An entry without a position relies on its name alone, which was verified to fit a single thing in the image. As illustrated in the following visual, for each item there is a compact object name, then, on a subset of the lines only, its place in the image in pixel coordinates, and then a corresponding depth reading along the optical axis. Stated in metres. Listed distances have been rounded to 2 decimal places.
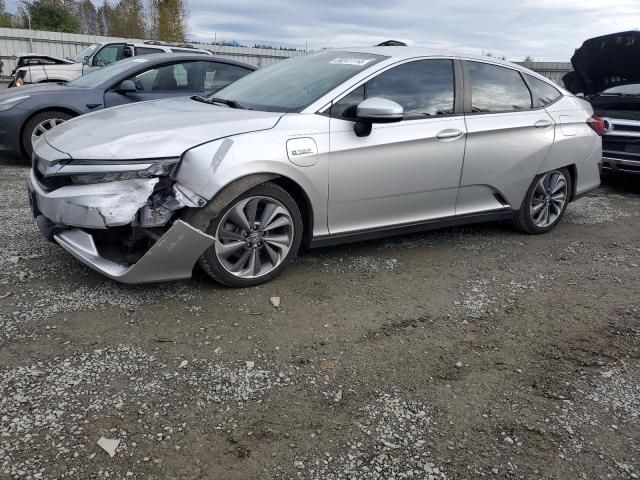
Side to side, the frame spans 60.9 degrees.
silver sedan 3.22
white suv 11.12
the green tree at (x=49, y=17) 41.56
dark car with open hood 6.85
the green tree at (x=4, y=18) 43.72
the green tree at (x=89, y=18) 50.78
